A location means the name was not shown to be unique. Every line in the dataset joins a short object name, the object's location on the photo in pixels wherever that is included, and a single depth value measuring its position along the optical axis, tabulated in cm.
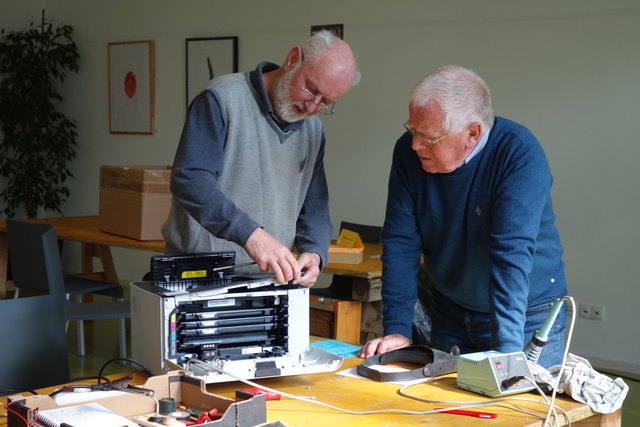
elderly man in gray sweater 195
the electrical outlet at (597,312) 467
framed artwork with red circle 684
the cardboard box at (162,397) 133
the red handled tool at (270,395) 158
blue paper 198
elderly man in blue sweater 176
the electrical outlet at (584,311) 472
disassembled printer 162
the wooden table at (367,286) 353
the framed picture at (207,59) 622
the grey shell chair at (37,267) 375
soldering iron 162
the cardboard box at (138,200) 424
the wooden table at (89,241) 424
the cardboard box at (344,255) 369
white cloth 158
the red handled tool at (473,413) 150
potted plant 700
